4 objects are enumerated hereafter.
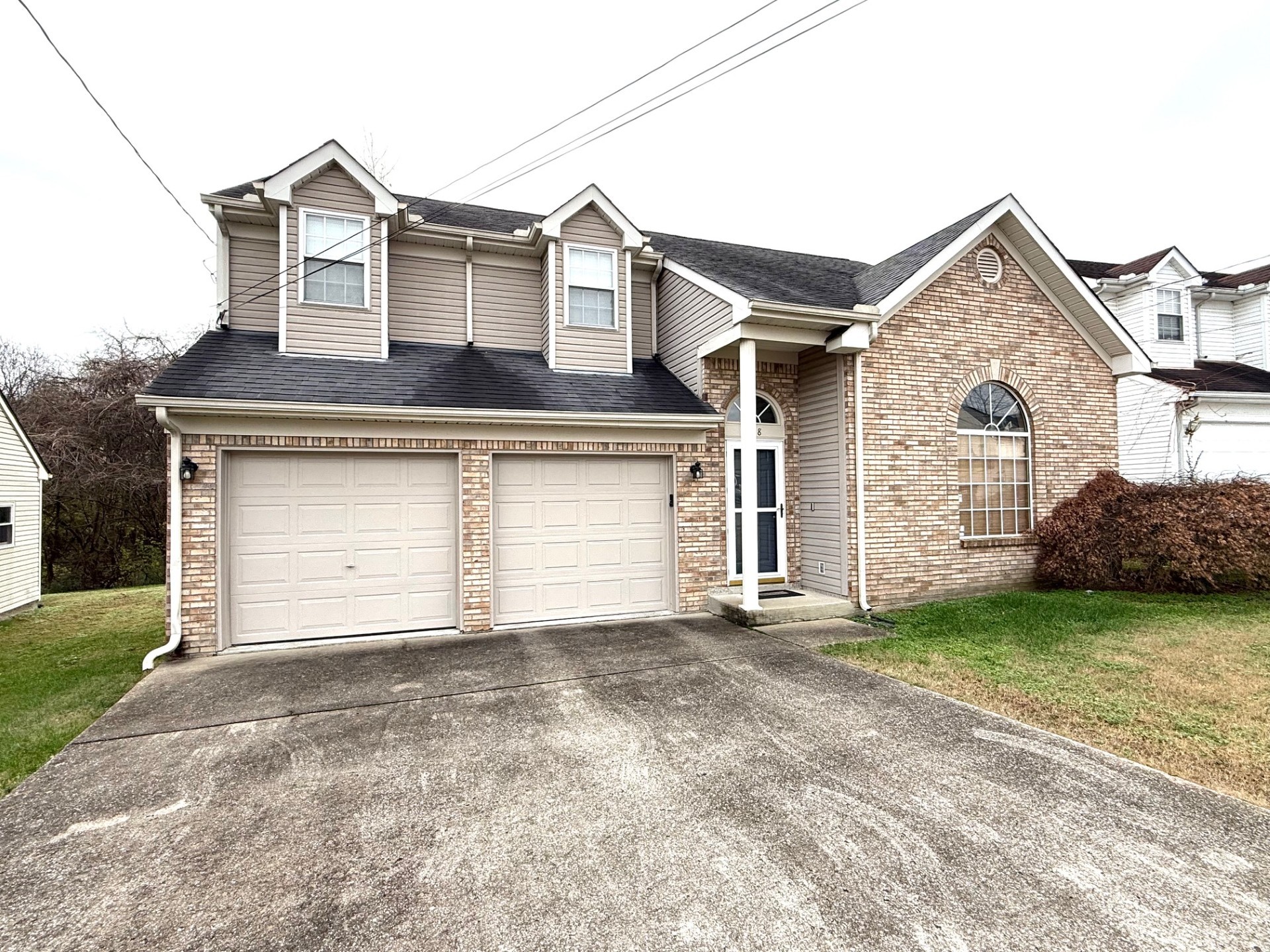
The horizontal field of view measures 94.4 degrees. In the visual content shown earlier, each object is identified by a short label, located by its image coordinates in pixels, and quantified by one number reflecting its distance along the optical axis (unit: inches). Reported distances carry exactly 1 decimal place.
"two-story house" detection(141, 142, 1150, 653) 274.4
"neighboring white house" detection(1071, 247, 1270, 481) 533.0
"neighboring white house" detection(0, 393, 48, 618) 432.5
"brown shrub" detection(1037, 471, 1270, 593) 323.0
